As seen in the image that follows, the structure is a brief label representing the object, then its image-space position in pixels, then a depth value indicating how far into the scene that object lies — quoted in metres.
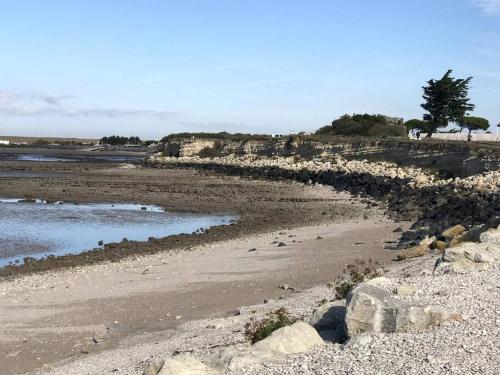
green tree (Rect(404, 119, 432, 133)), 86.82
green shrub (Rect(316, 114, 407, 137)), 78.69
